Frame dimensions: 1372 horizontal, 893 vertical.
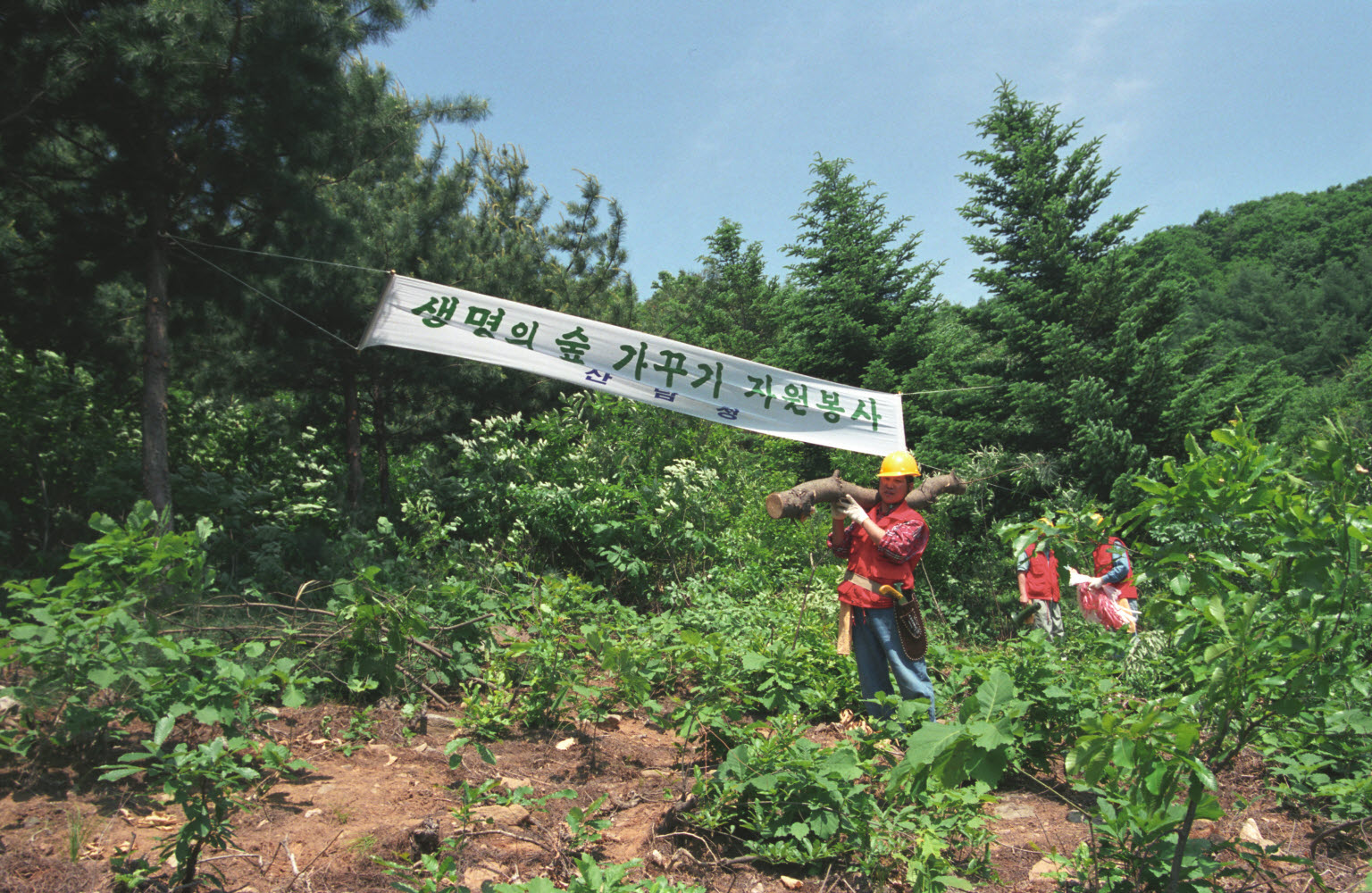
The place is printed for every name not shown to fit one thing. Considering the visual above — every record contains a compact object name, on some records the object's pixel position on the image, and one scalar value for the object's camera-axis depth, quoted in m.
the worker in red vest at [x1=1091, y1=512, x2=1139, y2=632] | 6.24
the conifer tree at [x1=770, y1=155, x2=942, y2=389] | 11.98
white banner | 5.47
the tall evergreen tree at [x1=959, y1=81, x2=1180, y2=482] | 9.18
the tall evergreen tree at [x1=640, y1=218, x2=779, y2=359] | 16.81
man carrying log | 4.19
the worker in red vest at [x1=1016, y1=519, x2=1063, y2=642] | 7.08
